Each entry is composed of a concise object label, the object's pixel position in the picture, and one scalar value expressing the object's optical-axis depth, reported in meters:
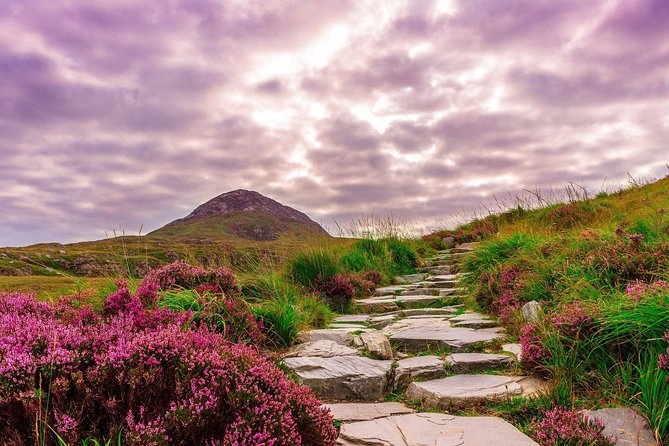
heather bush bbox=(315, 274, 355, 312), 9.02
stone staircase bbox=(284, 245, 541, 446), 3.30
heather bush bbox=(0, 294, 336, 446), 2.24
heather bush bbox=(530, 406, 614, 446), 2.98
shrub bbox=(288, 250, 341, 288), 9.48
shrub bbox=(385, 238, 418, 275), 12.94
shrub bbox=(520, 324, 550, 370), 4.43
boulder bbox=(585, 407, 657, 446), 3.02
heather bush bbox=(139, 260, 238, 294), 6.36
